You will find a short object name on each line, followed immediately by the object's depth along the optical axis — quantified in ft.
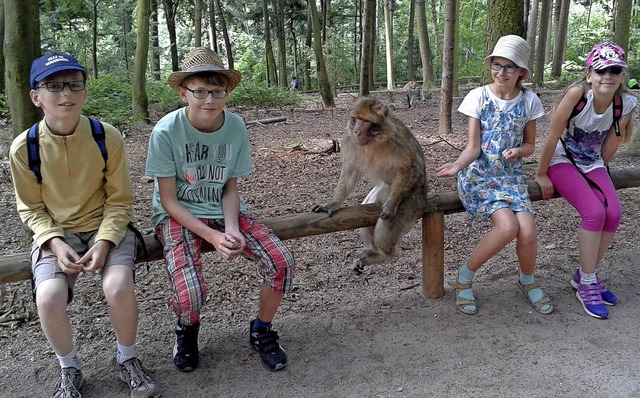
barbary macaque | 11.16
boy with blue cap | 8.06
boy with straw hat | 8.82
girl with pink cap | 11.06
